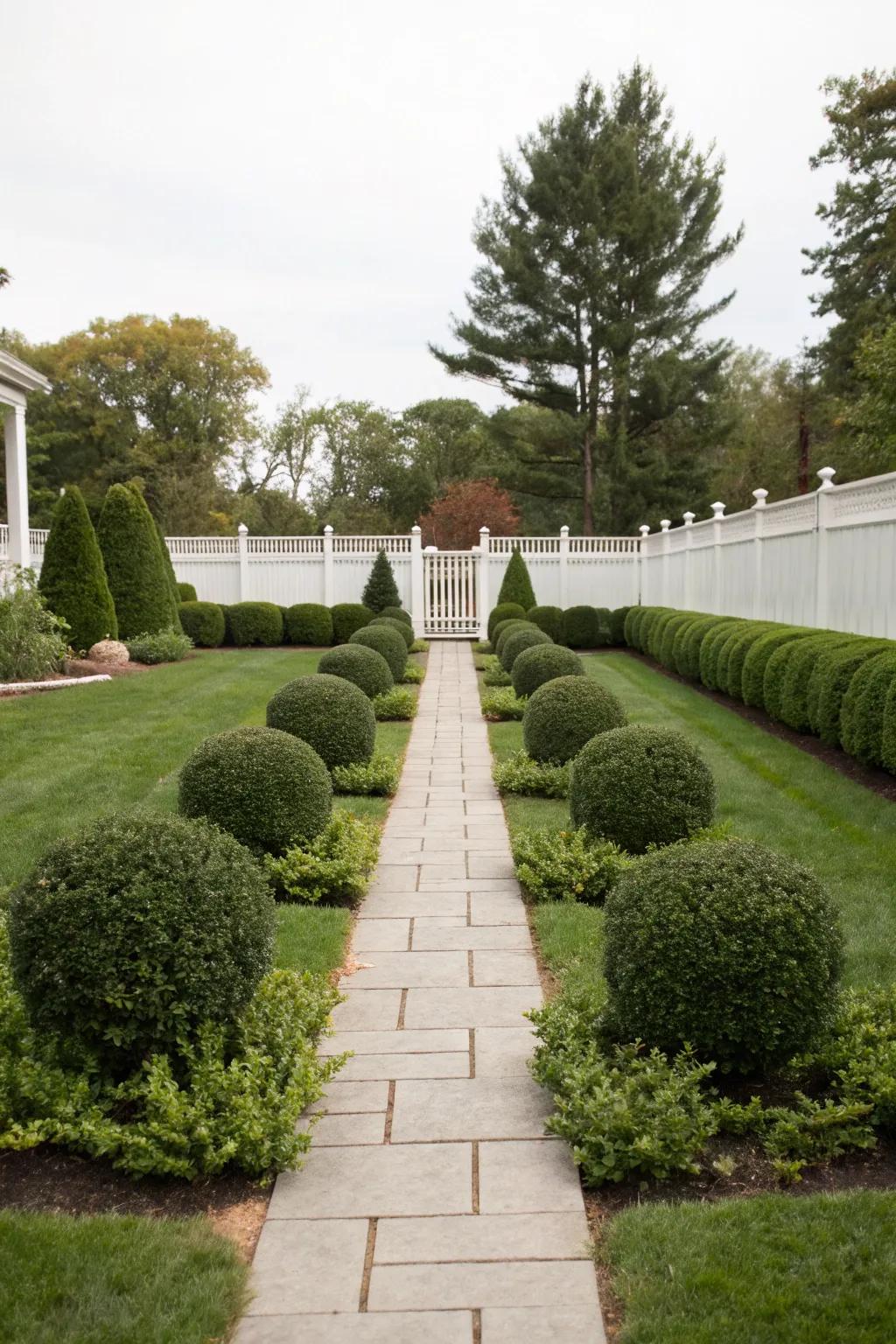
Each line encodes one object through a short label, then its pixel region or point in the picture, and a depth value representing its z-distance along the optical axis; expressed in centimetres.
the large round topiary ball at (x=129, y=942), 292
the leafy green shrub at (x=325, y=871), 505
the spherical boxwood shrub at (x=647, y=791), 533
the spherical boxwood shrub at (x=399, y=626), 1601
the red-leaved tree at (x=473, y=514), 3188
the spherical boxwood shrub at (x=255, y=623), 2091
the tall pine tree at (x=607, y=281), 2680
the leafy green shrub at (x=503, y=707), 1086
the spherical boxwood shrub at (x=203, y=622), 2014
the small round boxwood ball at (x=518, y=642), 1288
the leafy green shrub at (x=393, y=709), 1099
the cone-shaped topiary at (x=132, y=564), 1612
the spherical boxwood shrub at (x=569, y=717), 746
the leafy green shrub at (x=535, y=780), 725
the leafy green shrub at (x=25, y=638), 1193
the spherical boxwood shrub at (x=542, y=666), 1034
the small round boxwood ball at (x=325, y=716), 747
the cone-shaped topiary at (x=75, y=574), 1427
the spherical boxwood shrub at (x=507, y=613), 1981
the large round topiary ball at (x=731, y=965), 297
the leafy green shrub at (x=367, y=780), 738
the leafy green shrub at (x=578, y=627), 2100
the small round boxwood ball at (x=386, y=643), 1316
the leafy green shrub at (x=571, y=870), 505
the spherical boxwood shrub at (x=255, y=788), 524
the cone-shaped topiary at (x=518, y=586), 2159
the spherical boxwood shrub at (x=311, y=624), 2112
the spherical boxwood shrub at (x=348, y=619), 2116
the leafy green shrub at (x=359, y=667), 1051
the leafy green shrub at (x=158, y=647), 1525
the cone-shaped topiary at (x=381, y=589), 2180
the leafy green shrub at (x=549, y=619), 2044
